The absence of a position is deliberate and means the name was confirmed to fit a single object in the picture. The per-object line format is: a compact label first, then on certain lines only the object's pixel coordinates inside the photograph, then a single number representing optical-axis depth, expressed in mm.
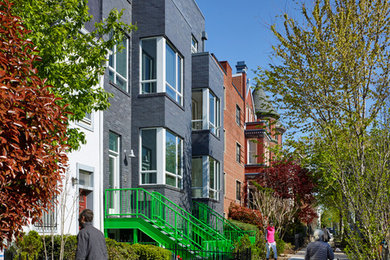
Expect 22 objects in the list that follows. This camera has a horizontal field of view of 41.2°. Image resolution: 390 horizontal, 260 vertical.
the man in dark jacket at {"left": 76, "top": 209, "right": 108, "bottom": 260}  7801
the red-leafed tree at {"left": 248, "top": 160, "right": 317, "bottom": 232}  32125
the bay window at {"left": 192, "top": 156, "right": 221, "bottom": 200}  23281
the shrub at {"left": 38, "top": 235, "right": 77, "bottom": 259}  12359
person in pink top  20484
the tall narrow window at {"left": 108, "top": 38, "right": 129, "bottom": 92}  17359
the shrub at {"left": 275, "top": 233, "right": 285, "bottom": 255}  24675
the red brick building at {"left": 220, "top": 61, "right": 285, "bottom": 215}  30781
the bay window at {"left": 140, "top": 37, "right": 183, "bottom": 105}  18484
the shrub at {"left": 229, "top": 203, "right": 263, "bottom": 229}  30016
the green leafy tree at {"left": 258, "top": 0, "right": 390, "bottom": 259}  10992
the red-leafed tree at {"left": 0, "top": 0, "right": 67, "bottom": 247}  5543
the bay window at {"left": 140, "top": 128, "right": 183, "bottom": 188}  18078
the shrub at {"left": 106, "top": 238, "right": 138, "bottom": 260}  12912
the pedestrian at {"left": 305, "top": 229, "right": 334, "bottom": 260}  9344
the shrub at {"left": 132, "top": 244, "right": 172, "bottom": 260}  14102
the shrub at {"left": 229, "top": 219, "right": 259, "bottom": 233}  26250
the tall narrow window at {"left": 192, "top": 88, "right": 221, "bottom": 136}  23781
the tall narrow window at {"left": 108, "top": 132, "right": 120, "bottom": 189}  17125
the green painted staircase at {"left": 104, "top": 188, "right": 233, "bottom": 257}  16172
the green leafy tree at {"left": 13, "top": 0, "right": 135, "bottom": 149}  9125
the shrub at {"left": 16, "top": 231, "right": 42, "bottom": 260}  11391
